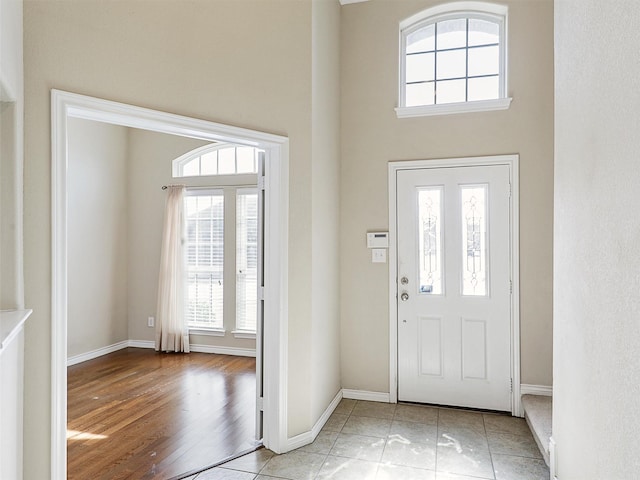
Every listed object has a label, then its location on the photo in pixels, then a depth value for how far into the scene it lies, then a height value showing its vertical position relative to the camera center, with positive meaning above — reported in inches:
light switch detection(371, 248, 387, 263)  146.9 -5.8
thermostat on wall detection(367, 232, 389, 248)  146.5 -0.1
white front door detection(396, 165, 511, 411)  137.4 -16.3
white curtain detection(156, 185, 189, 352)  210.5 -22.0
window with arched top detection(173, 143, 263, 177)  209.8 +41.0
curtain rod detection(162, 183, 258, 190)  204.5 +27.2
